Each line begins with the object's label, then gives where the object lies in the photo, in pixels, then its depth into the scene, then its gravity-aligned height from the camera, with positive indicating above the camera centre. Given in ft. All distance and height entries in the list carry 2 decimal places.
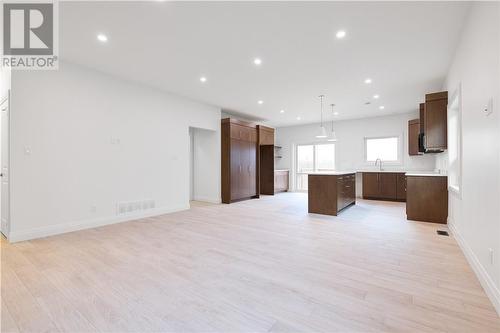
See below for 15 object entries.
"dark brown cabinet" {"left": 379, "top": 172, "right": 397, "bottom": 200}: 23.31 -1.99
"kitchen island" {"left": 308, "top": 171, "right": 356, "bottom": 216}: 16.22 -1.88
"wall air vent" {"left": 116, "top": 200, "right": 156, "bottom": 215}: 14.99 -2.66
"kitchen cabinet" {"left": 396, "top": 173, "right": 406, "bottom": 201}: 22.85 -2.18
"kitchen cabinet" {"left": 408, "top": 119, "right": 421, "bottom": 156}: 22.30 +2.82
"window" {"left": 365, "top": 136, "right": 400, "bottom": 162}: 25.50 +1.84
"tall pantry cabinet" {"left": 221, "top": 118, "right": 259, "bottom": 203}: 22.09 +0.63
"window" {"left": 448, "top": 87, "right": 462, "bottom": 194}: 11.99 +1.16
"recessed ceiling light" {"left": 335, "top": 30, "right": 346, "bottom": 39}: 9.61 +5.47
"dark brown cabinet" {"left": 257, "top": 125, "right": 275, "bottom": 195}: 28.20 +0.01
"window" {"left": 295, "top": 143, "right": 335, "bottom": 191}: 29.68 +0.80
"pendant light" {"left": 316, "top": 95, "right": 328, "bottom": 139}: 19.05 +2.70
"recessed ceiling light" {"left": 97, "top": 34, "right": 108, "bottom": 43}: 9.98 +5.57
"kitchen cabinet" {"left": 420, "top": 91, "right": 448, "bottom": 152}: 13.29 +2.54
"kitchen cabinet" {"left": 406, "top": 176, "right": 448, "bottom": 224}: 14.01 -2.04
